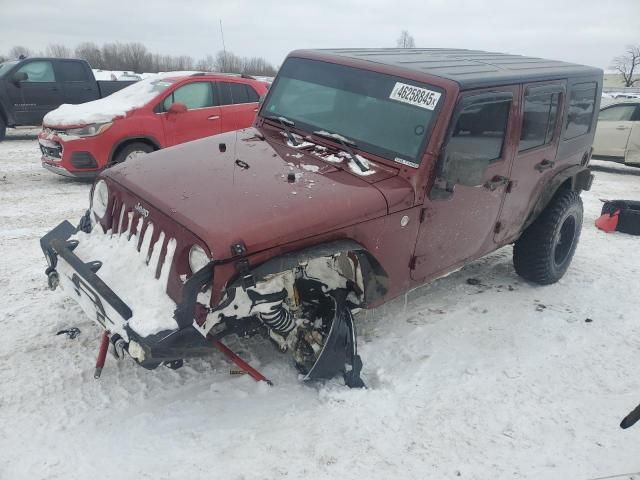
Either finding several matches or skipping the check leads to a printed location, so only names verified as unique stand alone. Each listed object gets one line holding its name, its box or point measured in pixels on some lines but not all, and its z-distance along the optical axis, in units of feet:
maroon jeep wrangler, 8.37
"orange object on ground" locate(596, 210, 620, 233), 20.65
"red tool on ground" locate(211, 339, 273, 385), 9.91
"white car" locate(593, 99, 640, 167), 33.42
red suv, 22.85
